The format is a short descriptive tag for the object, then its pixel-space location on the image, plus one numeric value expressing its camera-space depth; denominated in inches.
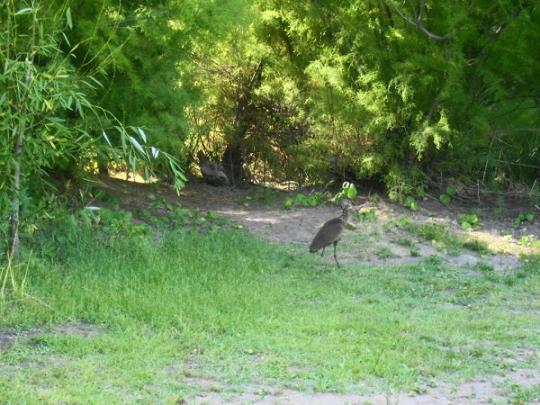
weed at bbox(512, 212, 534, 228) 890.1
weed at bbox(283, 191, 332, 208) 914.1
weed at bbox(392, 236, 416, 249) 777.1
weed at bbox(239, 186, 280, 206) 948.6
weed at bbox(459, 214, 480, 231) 849.5
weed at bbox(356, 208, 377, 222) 858.8
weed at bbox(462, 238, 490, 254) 778.2
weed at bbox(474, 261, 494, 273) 708.0
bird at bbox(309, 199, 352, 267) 698.2
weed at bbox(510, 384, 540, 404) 410.0
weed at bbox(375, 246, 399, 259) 741.3
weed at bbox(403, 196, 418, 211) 892.6
